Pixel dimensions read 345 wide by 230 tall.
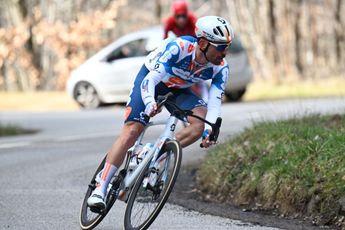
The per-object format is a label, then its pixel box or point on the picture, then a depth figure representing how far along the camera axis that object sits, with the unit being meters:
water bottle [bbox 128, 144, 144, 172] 15.76
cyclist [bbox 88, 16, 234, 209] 15.58
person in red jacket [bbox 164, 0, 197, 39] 30.89
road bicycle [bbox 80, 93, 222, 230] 14.66
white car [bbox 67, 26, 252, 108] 43.97
